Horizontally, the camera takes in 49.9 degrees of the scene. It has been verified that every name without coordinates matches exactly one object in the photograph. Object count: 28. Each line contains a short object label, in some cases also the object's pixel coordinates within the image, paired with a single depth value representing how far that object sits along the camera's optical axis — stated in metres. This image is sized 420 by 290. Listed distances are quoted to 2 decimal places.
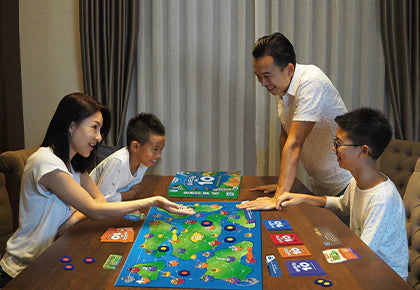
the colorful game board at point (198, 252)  1.24
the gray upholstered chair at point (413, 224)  1.98
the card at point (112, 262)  1.32
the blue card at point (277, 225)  1.66
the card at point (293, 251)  1.41
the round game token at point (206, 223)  1.66
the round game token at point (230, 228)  1.62
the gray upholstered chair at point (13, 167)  2.55
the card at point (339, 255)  1.37
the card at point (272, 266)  1.28
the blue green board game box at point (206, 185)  2.15
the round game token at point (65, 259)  1.36
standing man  2.22
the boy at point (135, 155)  2.21
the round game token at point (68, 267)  1.31
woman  1.71
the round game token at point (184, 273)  1.26
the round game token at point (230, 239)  1.50
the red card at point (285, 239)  1.51
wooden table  1.22
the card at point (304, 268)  1.28
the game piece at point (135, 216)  1.76
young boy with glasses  1.65
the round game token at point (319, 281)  1.21
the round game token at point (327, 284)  1.20
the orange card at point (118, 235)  1.53
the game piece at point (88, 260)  1.36
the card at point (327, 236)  1.52
